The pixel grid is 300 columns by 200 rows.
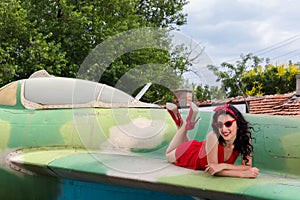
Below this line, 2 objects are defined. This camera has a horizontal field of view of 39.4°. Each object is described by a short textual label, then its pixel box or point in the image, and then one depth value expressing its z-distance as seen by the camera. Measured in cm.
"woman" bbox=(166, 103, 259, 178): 388
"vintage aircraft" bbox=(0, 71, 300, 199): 396
